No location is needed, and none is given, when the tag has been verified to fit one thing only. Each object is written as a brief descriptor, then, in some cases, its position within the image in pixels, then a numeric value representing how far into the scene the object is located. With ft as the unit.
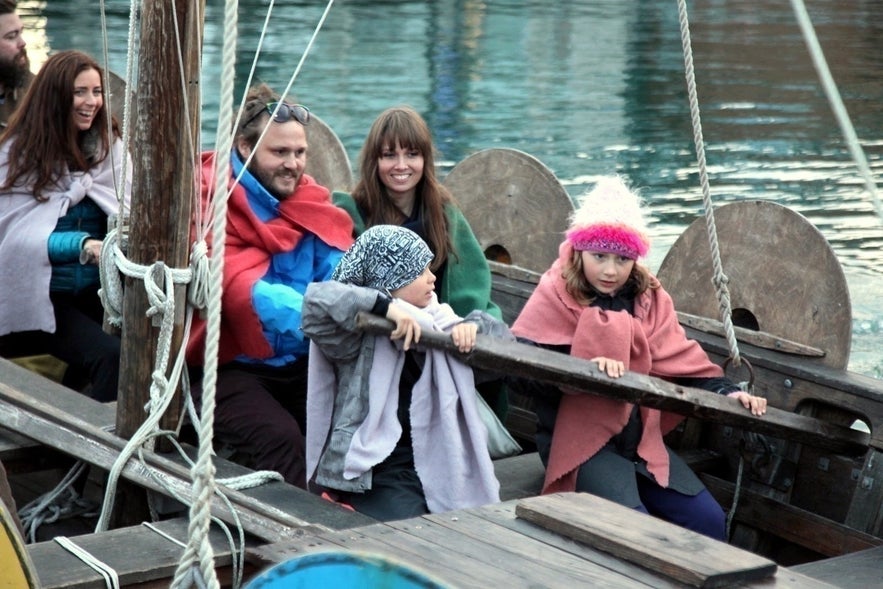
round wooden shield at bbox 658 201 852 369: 25.66
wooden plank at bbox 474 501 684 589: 16.58
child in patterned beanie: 22.00
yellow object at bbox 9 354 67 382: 29.86
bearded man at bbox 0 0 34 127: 32.10
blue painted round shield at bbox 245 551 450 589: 9.80
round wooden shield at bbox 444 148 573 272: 31.28
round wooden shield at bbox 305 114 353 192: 36.09
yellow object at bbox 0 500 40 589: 14.36
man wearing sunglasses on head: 24.40
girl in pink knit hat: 23.21
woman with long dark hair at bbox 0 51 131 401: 28.61
